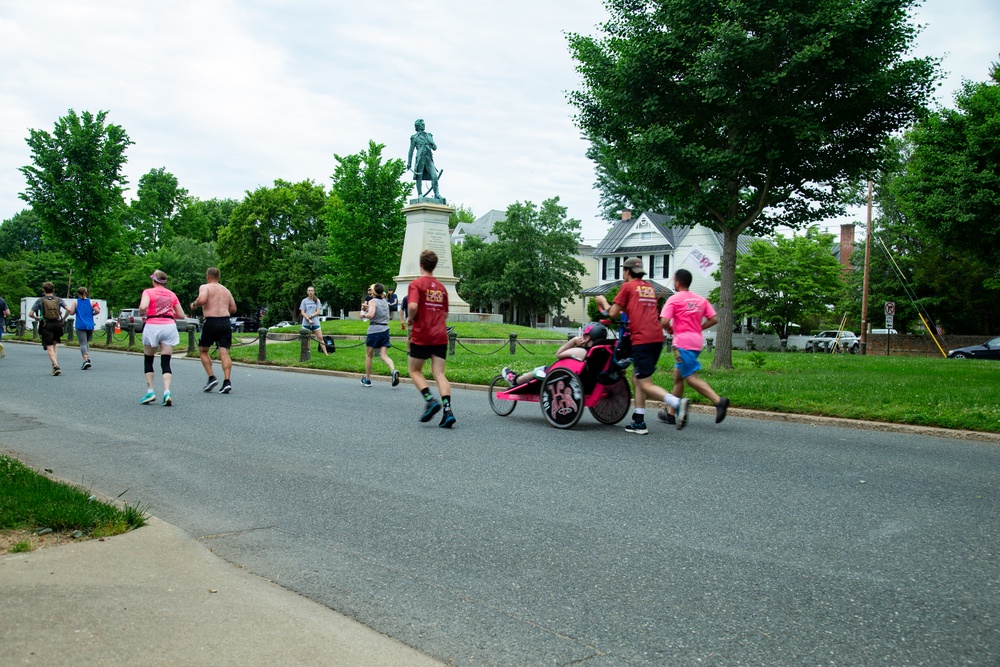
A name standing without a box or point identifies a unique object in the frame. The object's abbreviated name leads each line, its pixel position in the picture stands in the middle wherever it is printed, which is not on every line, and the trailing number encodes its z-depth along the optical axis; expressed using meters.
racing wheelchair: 9.52
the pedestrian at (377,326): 15.70
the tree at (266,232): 70.31
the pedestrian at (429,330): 9.67
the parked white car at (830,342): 48.78
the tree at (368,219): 53.62
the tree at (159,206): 89.38
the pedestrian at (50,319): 18.19
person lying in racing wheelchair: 9.27
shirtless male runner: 13.70
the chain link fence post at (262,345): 21.98
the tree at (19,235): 112.94
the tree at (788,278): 46.38
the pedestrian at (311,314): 22.39
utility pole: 41.66
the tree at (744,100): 16.92
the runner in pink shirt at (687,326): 9.84
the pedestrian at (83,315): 19.78
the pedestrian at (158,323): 12.48
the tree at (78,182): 35.69
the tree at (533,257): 59.81
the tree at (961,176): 25.38
